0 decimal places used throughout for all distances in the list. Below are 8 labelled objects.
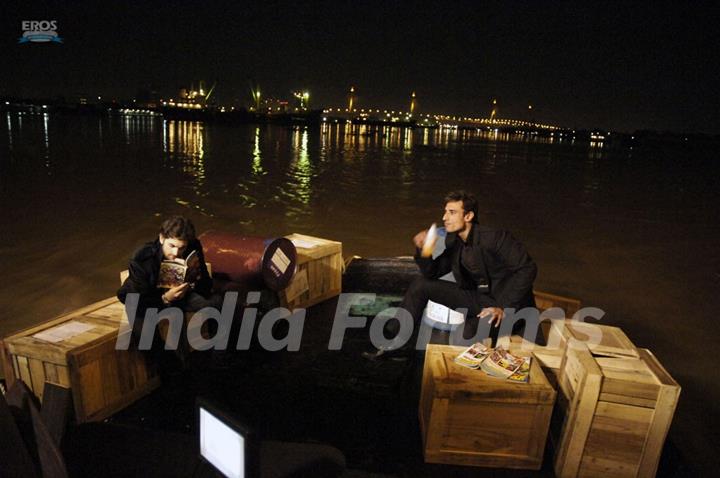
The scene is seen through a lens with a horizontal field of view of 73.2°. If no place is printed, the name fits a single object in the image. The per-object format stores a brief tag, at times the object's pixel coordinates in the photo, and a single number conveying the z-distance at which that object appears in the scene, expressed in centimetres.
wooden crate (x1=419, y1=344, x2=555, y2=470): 332
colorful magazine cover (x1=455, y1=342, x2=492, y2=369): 357
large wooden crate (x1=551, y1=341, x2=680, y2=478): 312
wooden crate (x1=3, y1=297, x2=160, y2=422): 348
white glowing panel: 173
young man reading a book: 407
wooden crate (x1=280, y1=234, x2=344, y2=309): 568
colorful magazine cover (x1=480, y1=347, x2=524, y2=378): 344
